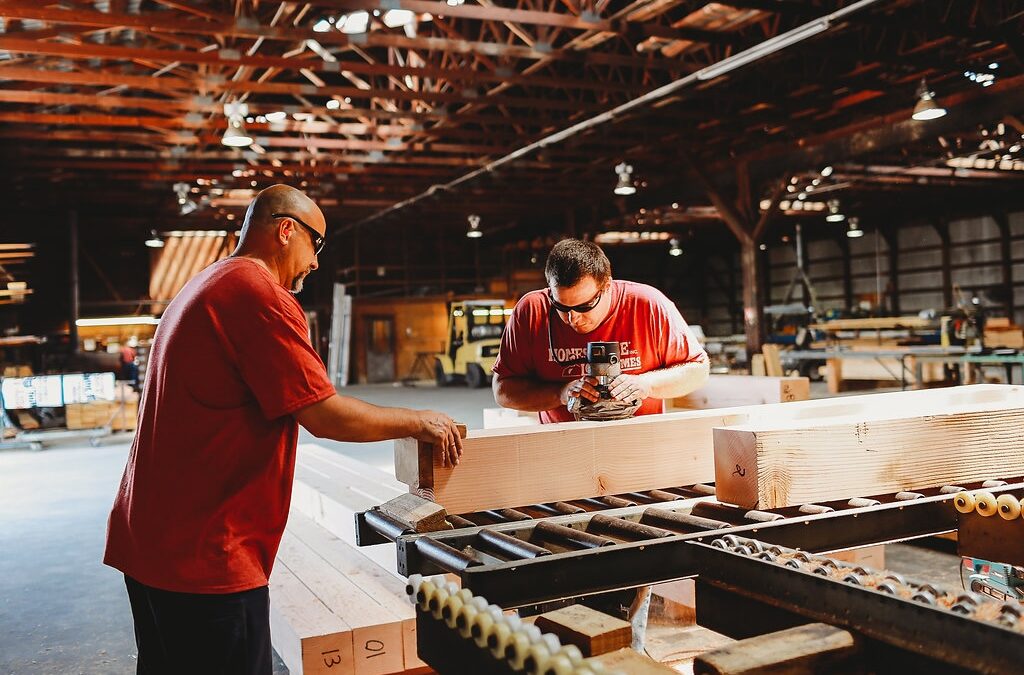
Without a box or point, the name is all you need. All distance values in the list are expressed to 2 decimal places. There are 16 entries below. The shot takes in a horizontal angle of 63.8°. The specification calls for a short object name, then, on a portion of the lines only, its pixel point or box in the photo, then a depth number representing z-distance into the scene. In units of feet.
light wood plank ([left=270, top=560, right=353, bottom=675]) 10.00
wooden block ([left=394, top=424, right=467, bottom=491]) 7.47
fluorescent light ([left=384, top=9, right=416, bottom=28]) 26.94
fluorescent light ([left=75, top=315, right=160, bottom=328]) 82.53
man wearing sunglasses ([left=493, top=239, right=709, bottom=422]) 11.34
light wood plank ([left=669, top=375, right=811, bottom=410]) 19.47
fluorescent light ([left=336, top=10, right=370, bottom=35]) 28.60
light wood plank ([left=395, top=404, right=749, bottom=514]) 7.71
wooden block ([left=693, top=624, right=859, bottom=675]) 4.20
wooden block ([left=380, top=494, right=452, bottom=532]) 6.76
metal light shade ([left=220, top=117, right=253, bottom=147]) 34.30
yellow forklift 73.20
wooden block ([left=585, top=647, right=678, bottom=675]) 4.29
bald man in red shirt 6.87
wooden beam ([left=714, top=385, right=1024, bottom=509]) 7.15
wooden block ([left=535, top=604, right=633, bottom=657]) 4.75
